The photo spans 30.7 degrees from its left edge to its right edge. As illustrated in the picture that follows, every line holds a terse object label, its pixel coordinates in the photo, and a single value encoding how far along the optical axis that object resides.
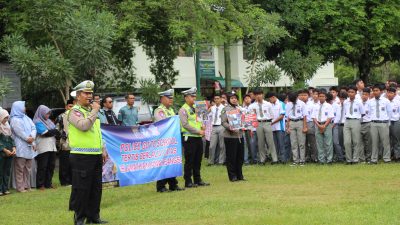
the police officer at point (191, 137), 14.88
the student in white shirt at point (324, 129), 18.95
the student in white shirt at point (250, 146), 20.06
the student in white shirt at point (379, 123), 18.31
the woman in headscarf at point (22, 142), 15.89
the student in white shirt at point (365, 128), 18.62
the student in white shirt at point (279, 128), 20.00
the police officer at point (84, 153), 10.56
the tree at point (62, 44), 19.70
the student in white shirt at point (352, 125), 18.53
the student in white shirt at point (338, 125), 19.05
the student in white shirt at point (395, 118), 18.44
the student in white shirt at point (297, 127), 19.39
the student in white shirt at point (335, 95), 19.30
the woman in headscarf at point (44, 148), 16.48
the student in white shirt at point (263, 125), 19.78
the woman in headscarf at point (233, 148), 15.79
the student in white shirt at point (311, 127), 19.34
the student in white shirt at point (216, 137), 20.48
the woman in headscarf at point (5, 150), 15.27
